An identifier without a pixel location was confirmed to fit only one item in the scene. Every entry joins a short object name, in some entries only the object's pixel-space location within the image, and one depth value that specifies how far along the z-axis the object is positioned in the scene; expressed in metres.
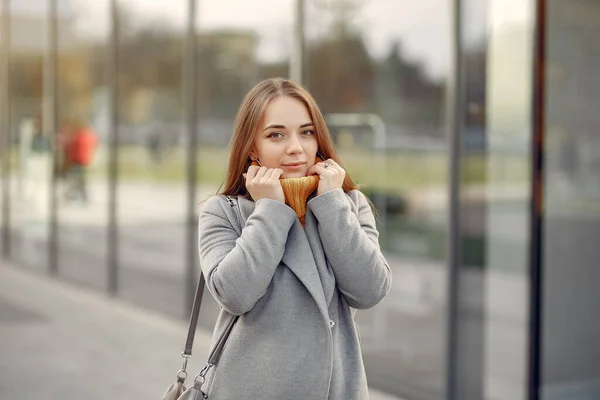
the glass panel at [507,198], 5.86
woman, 2.73
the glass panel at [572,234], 5.86
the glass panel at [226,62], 7.94
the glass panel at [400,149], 6.39
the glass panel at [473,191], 6.02
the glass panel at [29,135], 12.59
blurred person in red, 11.48
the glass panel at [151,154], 9.39
